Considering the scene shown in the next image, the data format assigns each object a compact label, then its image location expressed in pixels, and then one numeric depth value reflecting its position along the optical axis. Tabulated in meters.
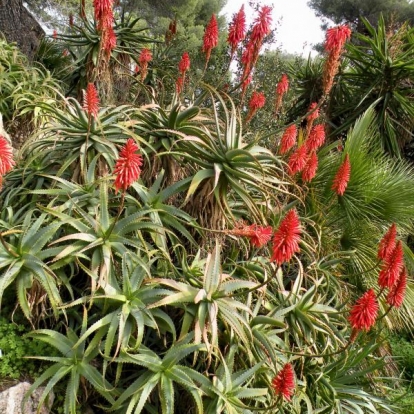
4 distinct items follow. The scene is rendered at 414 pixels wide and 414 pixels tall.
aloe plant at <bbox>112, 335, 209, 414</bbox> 2.28
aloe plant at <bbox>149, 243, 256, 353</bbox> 2.41
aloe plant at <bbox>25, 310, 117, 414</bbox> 2.28
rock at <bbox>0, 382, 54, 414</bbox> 2.28
